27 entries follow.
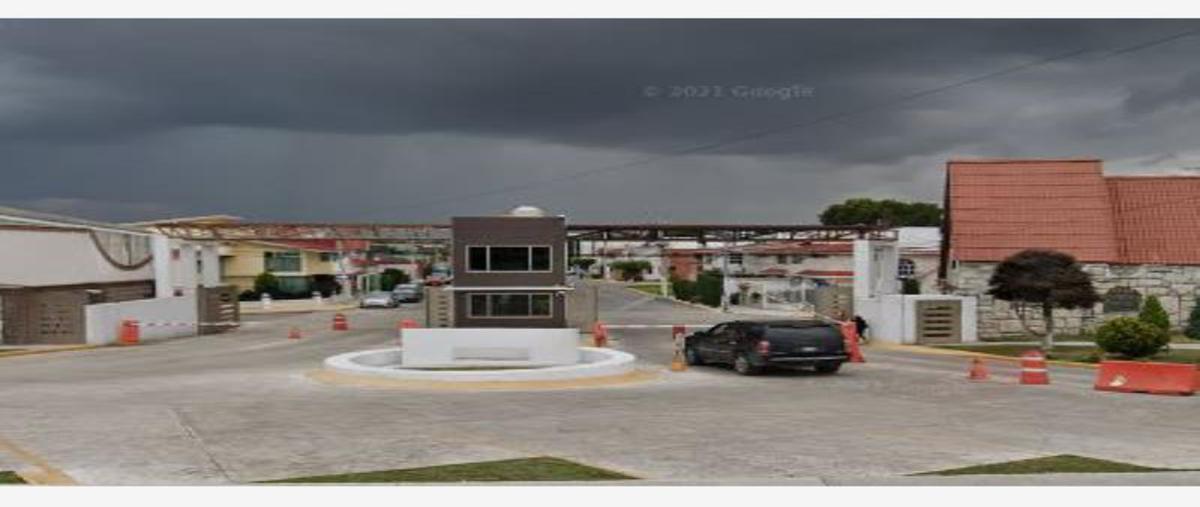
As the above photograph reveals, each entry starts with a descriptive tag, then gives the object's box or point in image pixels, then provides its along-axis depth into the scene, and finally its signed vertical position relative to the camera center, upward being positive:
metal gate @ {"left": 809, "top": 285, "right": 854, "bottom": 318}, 44.75 -1.86
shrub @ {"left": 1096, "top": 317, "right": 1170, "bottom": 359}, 27.48 -2.12
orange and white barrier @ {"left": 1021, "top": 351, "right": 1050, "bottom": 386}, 23.72 -2.45
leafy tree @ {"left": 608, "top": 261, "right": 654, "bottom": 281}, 154.88 -1.59
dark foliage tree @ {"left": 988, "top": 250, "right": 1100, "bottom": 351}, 32.75 -0.89
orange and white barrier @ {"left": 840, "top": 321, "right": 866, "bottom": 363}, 31.03 -2.45
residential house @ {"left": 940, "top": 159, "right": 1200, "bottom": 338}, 42.44 +0.83
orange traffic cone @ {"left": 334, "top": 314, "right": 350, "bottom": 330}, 49.55 -2.66
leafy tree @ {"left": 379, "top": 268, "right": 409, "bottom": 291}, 116.44 -1.85
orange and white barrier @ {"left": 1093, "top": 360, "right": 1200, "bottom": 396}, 21.23 -2.41
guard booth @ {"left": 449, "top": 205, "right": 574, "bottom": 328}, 29.11 -0.34
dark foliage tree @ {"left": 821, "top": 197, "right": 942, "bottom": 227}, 129.05 +4.68
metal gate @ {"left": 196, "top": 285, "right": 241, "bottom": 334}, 47.59 -1.91
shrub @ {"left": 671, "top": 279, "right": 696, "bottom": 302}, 80.56 -2.42
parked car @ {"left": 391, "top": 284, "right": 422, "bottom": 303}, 85.06 -2.47
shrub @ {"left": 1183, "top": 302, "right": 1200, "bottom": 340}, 37.62 -2.52
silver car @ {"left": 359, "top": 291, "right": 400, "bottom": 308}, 76.88 -2.66
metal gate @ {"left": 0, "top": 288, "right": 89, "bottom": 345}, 39.09 -1.83
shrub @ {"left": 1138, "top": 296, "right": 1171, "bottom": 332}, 34.07 -1.95
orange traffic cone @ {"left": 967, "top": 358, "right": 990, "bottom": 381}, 25.07 -2.60
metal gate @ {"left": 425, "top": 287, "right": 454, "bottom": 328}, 47.50 -2.03
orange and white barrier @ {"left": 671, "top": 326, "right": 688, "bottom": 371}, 28.28 -2.50
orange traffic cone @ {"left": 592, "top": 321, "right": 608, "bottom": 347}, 37.75 -2.63
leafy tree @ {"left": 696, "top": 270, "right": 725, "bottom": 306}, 75.50 -2.17
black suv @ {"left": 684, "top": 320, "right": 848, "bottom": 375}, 26.09 -2.09
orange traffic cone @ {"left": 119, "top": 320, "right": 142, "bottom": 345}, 40.28 -2.39
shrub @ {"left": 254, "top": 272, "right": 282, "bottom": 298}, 88.56 -1.76
